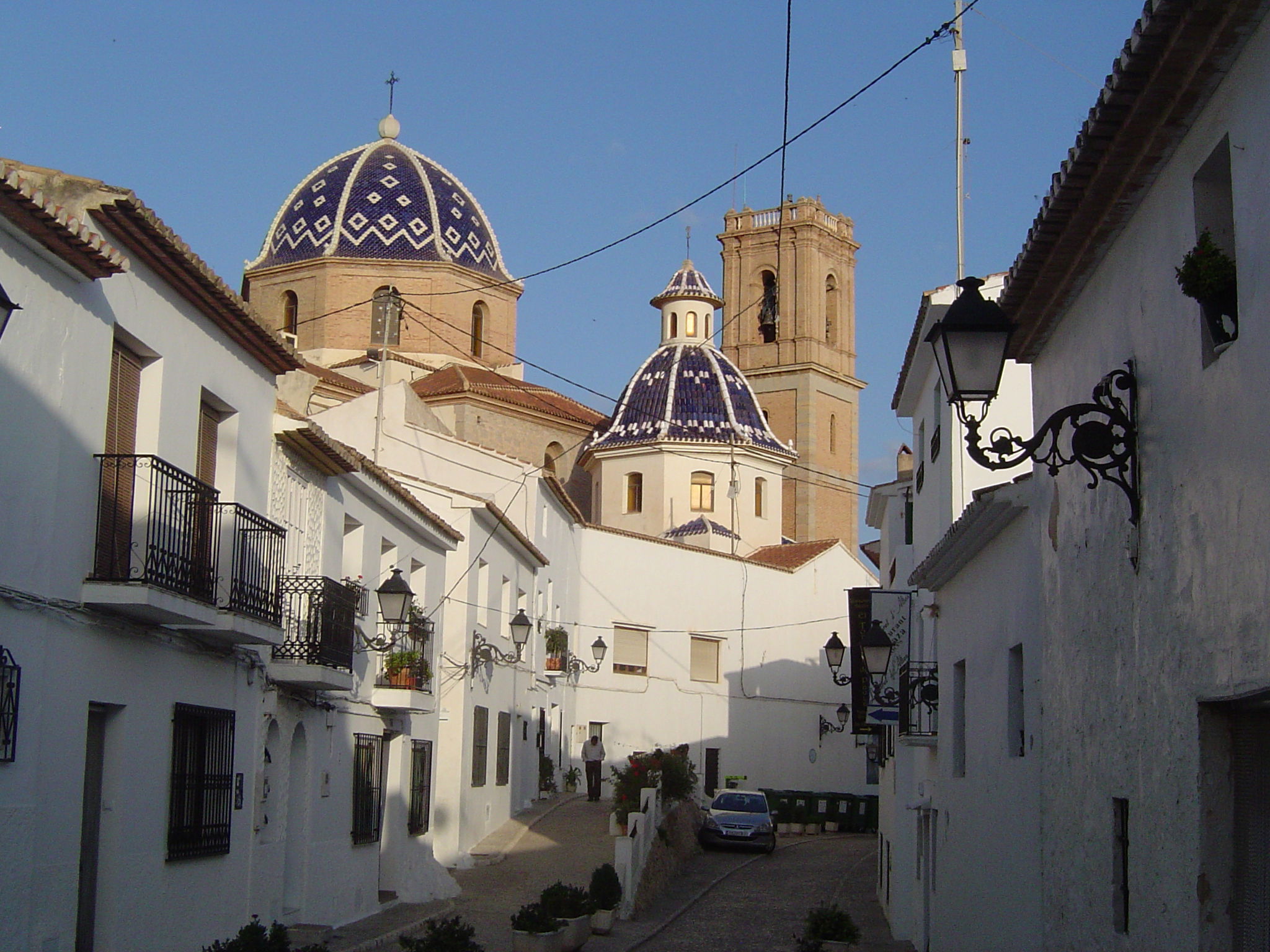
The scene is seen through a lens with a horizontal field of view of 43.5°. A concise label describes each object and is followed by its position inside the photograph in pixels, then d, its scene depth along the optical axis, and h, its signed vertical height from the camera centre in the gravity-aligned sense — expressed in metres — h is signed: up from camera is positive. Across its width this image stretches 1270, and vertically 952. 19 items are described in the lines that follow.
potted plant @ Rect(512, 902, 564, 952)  15.69 -2.26
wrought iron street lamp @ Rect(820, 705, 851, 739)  30.20 -0.25
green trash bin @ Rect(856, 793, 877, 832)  36.19 -2.31
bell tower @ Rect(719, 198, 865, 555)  61.75 +14.88
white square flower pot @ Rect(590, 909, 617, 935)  18.39 -2.49
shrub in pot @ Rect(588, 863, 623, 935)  18.42 -2.24
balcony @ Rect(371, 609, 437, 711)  18.19 +0.26
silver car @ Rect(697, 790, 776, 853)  28.94 -2.20
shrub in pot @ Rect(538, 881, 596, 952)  16.59 -2.19
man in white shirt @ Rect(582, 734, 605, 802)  30.94 -1.23
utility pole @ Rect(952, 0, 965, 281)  14.52 +5.26
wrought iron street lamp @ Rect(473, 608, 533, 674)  24.25 +0.90
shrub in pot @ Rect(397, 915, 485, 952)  12.02 -1.80
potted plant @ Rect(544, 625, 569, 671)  32.50 +1.14
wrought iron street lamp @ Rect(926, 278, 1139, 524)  6.78 +1.38
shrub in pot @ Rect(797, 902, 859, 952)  16.17 -2.26
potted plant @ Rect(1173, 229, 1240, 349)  5.70 +1.55
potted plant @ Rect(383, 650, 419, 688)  18.36 +0.34
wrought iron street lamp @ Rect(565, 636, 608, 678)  33.28 +0.94
